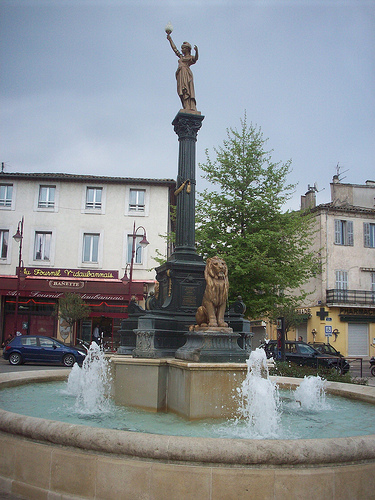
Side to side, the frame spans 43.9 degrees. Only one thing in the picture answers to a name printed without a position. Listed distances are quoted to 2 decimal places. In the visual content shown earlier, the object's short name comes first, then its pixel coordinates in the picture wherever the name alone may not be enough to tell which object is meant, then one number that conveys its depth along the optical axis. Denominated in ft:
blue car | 65.92
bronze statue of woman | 30.25
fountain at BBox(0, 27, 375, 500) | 11.99
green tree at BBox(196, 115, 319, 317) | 61.31
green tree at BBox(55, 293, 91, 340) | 84.99
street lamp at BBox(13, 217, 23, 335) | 79.21
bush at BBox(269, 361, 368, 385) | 36.01
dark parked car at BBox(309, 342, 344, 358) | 70.48
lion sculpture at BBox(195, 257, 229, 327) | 22.89
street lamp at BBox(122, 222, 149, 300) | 75.11
